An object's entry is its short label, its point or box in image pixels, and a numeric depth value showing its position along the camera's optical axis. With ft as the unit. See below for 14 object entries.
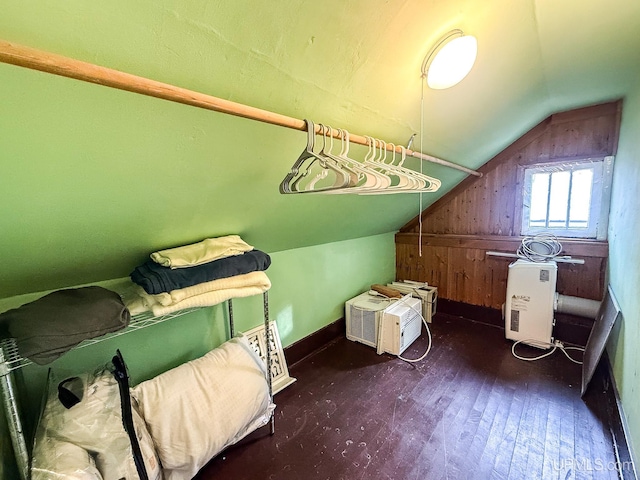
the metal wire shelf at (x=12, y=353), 3.00
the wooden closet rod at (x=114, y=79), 1.61
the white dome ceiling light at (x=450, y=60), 3.73
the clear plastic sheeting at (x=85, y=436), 3.08
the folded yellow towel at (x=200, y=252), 4.19
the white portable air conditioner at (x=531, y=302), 7.78
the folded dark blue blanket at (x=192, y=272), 3.90
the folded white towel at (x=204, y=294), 4.06
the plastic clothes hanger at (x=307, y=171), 3.19
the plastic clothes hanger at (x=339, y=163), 3.34
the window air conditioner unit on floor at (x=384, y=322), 7.88
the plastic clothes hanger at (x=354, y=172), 3.40
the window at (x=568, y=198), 7.85
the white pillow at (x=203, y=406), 4.16
